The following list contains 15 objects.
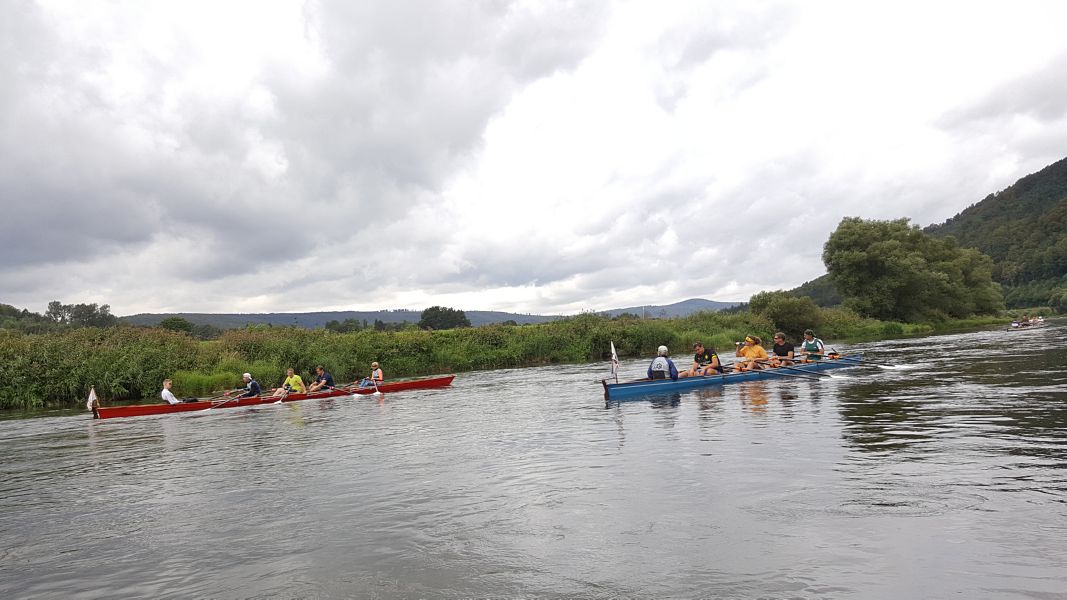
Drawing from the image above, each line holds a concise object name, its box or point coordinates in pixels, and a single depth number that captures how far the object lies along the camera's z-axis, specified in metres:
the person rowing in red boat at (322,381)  27.68
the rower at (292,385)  27.69
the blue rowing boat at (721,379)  20.00
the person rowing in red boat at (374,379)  28.59
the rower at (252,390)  26.70
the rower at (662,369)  21.02
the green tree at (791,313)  61.50
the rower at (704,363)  22.14
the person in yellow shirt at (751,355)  23.30
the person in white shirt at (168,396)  25.84
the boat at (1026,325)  58.99
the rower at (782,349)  25.09
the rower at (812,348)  25.98
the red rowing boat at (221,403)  24.72
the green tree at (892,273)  67.75
